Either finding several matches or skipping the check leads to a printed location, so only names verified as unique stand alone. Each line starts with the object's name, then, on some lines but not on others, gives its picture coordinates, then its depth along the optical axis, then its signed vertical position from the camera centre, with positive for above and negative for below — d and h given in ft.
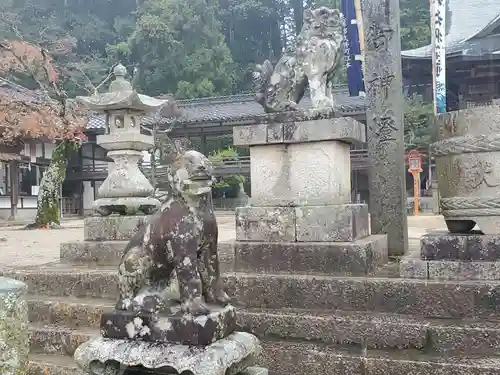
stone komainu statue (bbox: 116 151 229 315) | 9.13 -1.13
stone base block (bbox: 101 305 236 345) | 8.71 -2.40
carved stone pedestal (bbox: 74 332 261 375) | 8.40 -2.86
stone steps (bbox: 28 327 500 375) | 10.27 -3.79
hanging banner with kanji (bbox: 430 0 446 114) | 45.01 +12.86
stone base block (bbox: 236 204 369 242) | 15.19 -1.04
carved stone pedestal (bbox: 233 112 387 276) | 14.99 -0.43
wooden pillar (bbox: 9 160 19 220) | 80.05 +1.70
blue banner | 27.61 +7.78
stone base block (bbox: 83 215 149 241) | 19.88 -1.31
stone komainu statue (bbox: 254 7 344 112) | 16.65 +4.12
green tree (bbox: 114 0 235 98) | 123.24 +36.01
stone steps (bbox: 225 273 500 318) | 11.84 -2.72
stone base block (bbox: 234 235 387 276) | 14.34 -2.01
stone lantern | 20.68 +1.99
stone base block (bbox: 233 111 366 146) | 15.52 +1.91
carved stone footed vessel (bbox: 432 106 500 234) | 12.35 +0.47
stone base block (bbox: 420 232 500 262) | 12.55 -1.57
